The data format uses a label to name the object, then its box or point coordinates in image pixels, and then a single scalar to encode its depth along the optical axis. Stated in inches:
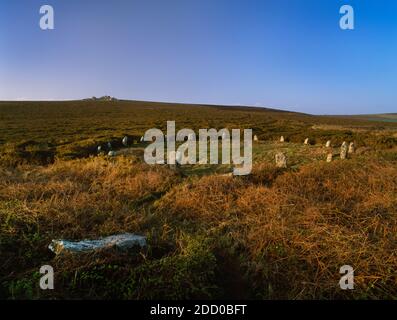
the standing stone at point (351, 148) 518.9
